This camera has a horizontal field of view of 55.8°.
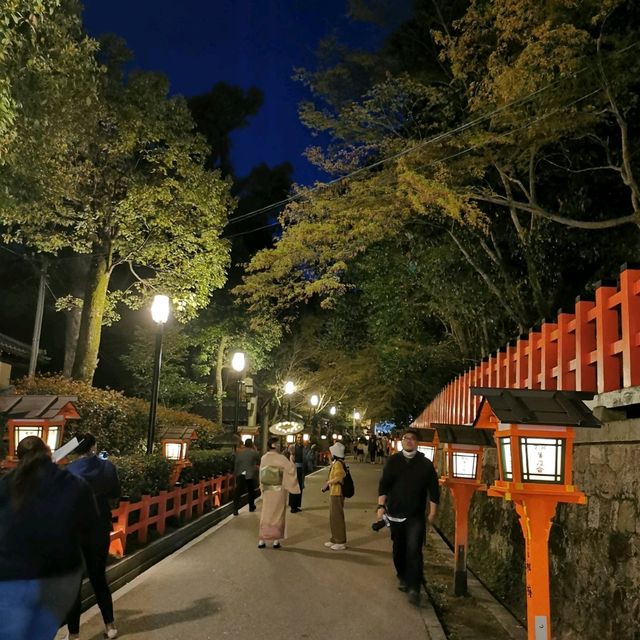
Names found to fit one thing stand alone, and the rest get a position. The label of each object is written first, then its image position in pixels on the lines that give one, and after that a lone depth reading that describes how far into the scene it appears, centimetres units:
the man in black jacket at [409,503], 708
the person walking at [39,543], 304
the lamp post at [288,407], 3687
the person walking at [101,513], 521
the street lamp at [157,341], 1220
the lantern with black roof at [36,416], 768
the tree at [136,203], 1609
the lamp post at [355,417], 5741
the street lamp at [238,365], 1970
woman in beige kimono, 1005
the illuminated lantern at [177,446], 1240
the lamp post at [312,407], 3581
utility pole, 2196
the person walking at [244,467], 1420
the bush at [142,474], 937
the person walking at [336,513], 1041
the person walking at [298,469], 1505
